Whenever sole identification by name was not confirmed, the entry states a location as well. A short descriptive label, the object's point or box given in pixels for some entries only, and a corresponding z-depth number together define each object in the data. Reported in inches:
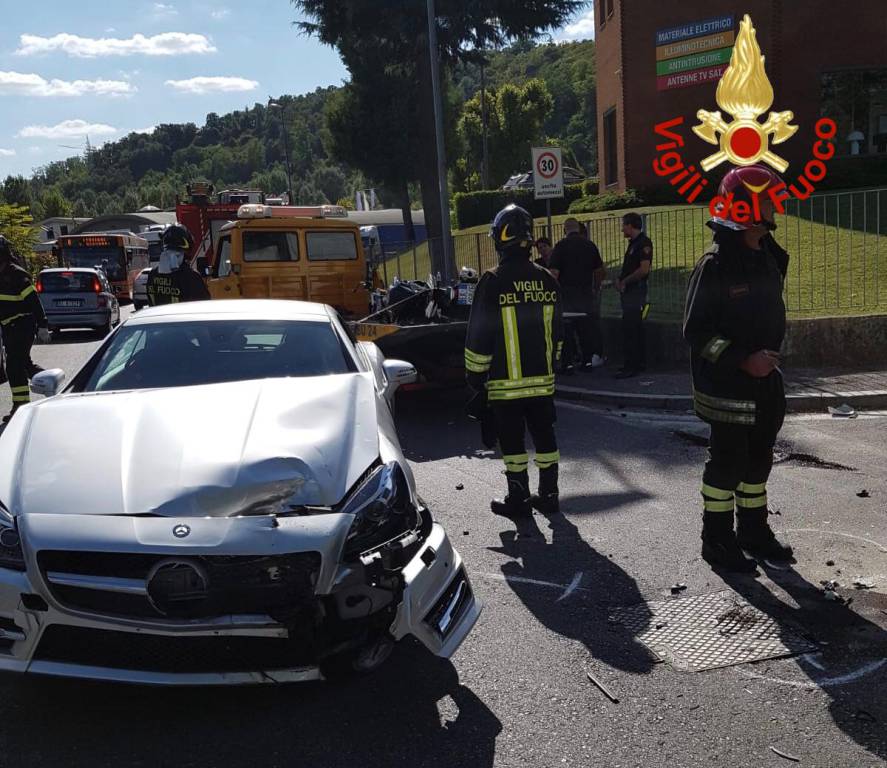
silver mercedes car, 120.5
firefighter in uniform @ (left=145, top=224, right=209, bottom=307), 373.1
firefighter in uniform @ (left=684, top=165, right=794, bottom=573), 181.6
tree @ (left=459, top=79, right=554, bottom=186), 2573.8
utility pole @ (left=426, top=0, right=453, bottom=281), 655.8
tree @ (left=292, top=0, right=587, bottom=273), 839.1
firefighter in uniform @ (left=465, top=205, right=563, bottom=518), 225.1
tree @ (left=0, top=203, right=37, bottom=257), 1574.6
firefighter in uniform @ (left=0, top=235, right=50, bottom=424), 347.9
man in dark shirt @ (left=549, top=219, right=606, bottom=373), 458.0
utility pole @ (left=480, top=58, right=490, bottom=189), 2115.4
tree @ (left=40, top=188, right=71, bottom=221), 4335.6
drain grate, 149.4
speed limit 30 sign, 488.7
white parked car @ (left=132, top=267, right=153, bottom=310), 1071.6
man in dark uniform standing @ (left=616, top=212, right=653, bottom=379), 428.1
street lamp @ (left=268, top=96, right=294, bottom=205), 1781.9
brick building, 911.0
